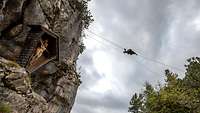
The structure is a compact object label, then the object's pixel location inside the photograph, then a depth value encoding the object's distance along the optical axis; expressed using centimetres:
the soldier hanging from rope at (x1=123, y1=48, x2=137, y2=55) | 3629
